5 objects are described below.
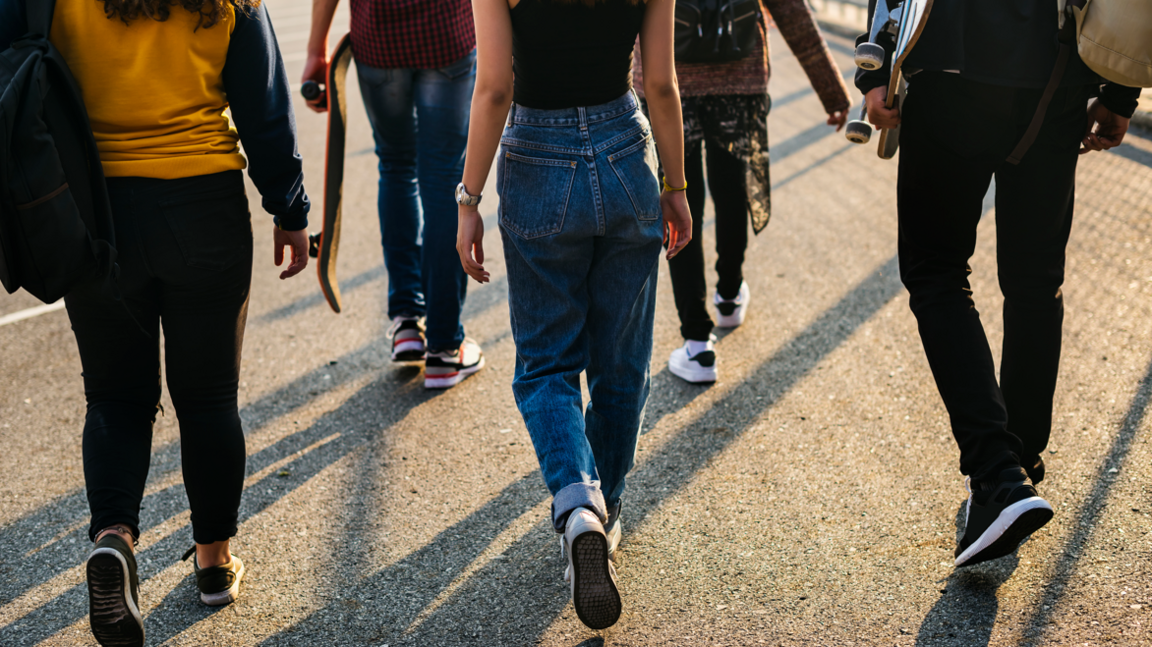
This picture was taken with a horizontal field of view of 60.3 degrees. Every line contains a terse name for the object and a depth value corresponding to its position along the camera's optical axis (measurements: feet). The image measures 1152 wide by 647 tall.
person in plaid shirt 12.08
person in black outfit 7.83
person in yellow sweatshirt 7.54
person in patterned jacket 12.12
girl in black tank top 7.28
